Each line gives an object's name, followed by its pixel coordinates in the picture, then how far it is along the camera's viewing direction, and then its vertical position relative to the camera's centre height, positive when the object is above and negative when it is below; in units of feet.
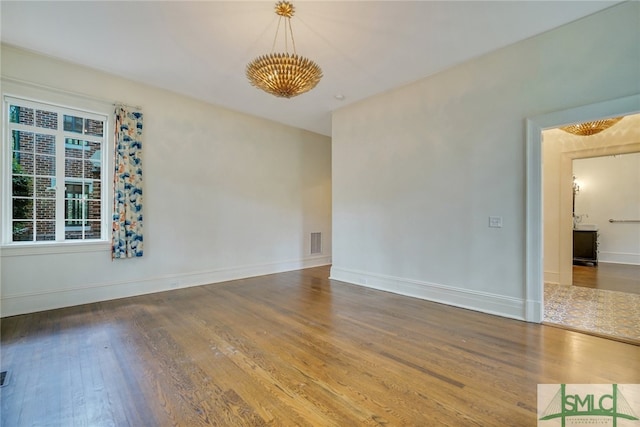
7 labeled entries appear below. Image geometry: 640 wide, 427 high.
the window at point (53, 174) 12.25 +1.87
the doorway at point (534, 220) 10.93 -0.22
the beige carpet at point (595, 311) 10.16 -4.08
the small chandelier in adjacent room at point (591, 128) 13.96 +4.32
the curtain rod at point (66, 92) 11.89 +5.58
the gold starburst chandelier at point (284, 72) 9.19 +4.74
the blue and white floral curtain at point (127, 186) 14.03 +1.41
